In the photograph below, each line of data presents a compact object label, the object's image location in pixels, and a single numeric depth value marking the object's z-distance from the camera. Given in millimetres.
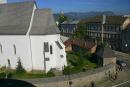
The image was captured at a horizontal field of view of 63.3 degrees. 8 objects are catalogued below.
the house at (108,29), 31079
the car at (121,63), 21000
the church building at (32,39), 18154
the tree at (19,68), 17942
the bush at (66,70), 16827
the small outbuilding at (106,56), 20450
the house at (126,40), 29381
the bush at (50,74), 16477
